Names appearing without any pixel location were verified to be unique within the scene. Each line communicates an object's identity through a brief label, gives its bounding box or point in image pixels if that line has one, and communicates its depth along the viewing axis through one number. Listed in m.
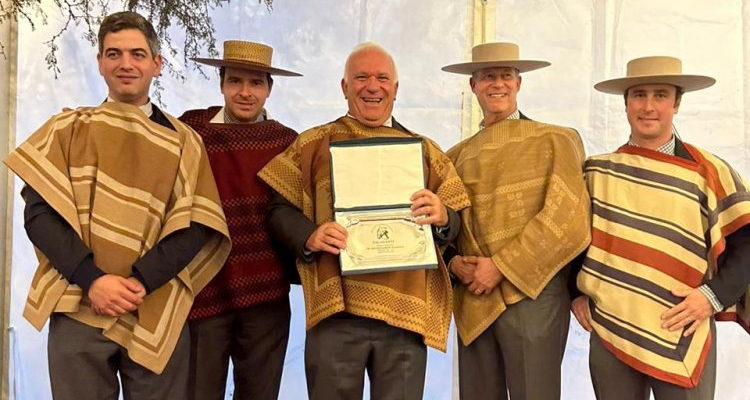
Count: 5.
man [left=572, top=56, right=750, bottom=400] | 2.14
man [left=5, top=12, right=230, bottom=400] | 1.88
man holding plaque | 2.14
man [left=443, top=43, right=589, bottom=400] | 2.29
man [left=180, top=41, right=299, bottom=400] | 2.43
